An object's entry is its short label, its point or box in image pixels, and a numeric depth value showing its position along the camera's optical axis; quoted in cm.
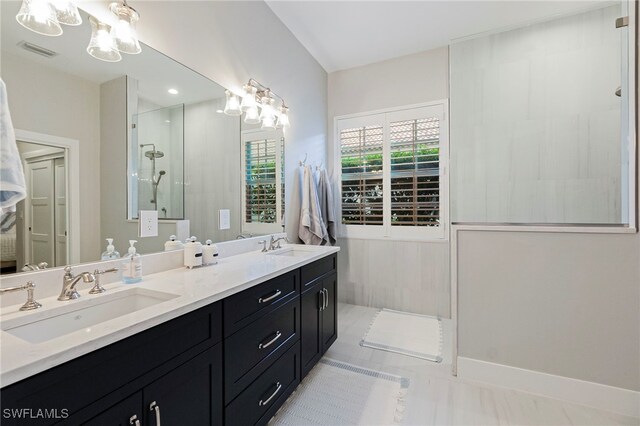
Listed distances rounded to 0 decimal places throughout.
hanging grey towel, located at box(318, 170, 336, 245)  309
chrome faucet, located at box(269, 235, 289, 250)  223
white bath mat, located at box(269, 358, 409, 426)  153
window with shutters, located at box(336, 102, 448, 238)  296
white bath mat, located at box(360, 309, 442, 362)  227
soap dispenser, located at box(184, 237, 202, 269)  152
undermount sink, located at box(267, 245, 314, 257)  213
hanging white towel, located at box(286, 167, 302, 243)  268
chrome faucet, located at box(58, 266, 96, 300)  99
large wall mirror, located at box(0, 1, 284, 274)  99
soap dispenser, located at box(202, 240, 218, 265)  162
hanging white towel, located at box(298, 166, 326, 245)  271
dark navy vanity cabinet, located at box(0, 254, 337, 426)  66
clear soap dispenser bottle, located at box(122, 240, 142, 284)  121
